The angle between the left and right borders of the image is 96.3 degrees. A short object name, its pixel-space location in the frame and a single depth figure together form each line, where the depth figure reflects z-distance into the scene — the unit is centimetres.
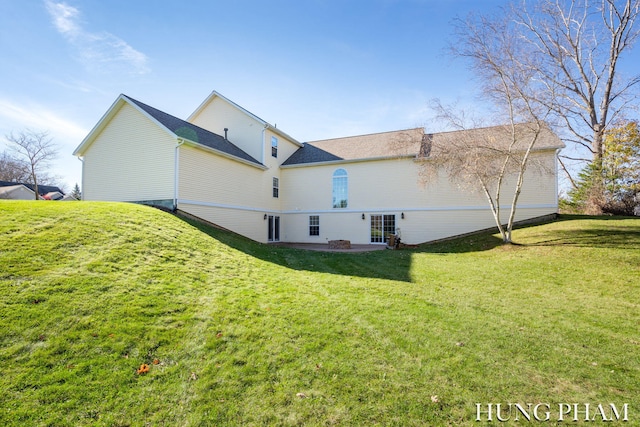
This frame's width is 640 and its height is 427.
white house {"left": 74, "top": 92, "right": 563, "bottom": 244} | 1356
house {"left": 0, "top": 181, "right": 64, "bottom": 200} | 3636
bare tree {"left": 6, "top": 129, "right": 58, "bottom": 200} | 2700
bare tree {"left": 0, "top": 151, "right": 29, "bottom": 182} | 4082
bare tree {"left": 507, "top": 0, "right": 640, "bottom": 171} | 1811
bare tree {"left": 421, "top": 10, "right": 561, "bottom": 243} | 1159
